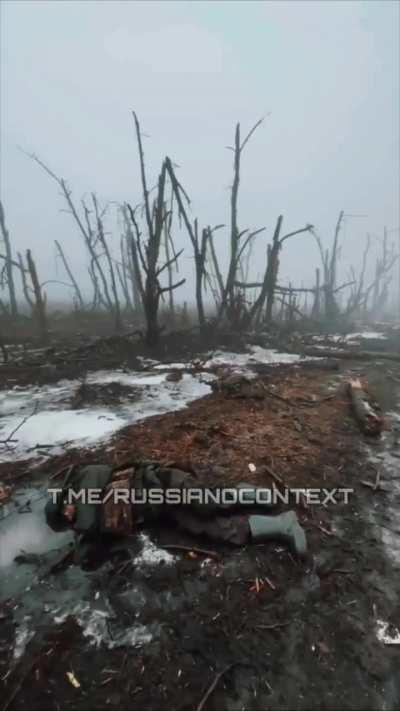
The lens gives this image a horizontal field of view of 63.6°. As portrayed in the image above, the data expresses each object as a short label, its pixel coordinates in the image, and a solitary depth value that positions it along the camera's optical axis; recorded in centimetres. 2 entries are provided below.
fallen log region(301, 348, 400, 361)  1018
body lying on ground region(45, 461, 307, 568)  269
